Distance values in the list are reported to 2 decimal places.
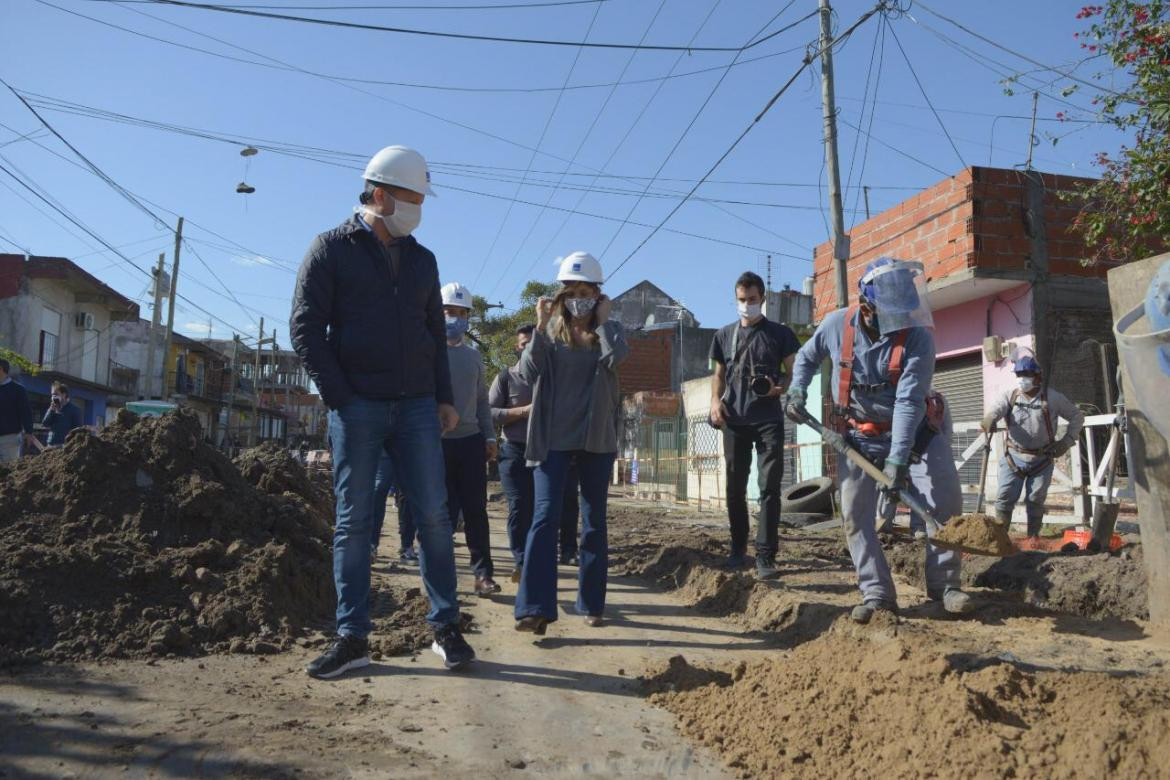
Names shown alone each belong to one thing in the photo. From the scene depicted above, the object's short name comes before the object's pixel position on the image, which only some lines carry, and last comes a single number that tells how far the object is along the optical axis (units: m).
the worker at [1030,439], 8.01
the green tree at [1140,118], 8.24
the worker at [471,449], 5.74
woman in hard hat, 4.56
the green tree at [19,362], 21.42
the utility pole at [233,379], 52.69
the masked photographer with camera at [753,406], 5.76
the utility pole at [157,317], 34.88
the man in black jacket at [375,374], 3.68
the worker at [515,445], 6.09
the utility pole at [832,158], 13.24
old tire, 11.05
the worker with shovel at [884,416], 4.50
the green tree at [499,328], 38.88
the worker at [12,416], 8.84
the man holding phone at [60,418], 10.73
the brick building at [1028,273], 11.60
